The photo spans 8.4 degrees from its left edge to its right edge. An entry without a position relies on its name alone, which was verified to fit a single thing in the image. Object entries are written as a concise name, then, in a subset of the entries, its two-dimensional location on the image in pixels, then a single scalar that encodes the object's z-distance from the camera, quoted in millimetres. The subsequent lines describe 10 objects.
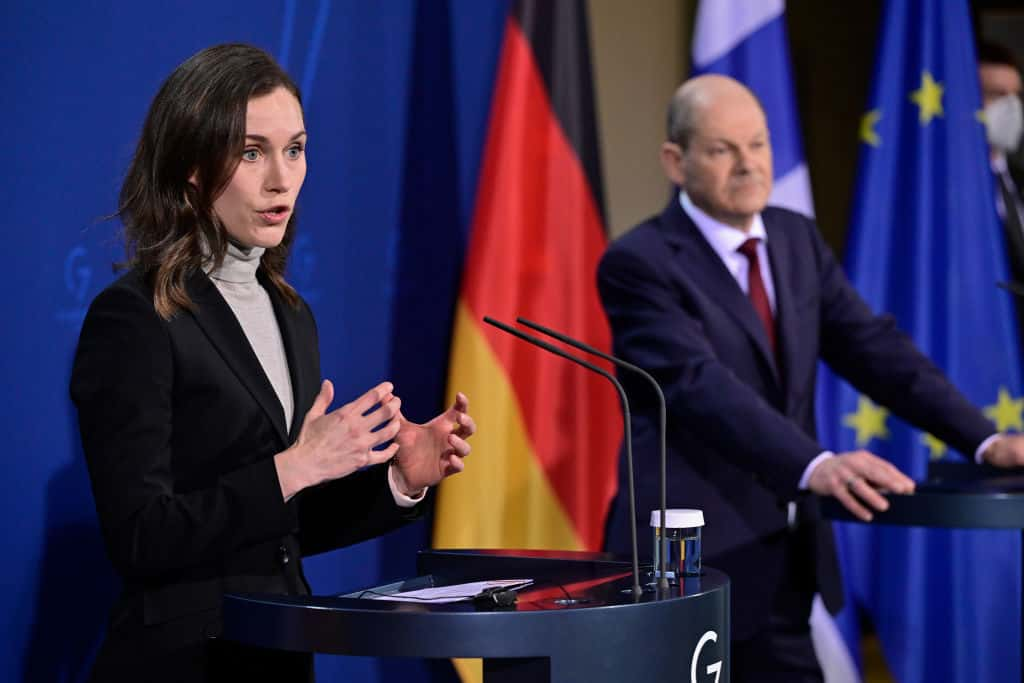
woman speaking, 7648
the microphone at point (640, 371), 7593
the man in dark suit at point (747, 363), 8478
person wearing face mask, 11821
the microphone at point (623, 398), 7550
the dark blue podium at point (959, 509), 8234
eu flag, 9999
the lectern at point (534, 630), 7429
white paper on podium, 7549
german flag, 9158
